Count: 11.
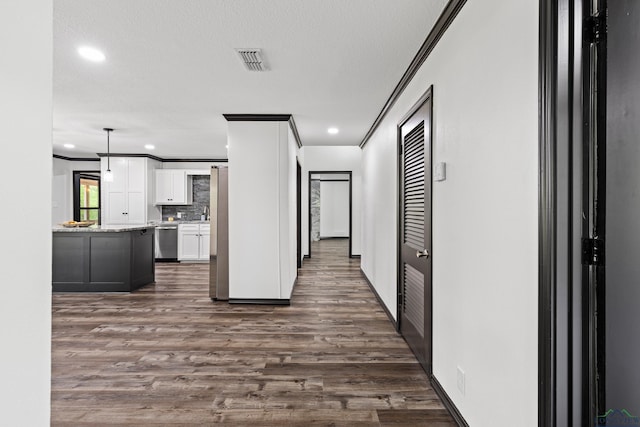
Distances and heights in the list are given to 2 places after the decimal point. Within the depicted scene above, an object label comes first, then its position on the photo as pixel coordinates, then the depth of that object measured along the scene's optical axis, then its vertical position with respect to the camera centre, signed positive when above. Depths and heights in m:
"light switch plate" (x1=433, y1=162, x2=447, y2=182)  2.14 +0.26
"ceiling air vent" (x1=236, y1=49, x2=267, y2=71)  2.64 +1.23
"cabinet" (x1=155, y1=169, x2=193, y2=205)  8.19 +0.63
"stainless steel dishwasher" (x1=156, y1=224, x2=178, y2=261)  7.88 -0.67
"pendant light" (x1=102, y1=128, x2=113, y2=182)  5.87 +0.63
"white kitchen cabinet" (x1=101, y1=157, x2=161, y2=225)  7.65 +0.48
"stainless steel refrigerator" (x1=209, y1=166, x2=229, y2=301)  4.50 -0.19
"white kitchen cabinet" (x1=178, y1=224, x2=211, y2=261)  7.78 -0.68
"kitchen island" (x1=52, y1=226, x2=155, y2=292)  4.93 -0.68
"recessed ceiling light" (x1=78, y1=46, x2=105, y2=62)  2.64 +1.25
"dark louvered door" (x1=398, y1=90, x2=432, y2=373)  2.45 -0.15
